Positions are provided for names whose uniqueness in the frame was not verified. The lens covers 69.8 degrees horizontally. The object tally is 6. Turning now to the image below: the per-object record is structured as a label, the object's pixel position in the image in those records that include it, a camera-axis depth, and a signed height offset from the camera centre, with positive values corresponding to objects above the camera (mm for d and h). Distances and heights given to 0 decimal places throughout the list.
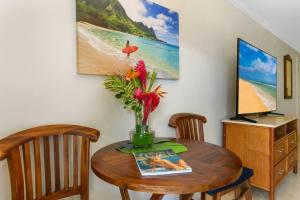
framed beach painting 1381 +458
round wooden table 839 -332
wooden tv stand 2199 -553
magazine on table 954 -315
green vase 1312 -226
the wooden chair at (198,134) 1446 -332
